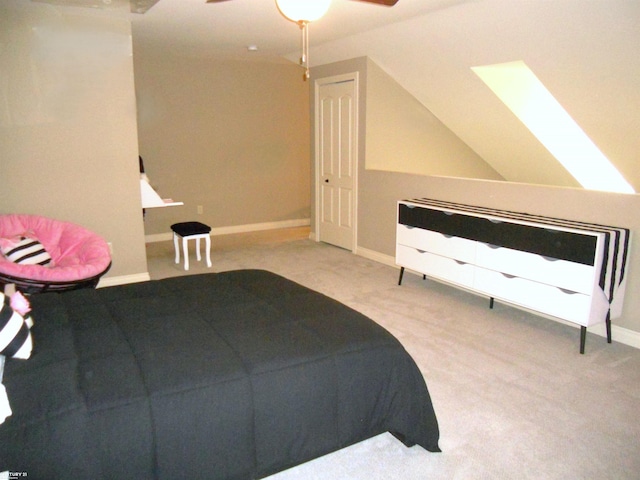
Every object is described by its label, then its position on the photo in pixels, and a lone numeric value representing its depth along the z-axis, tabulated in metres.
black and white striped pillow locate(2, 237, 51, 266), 3.46
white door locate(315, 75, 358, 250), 5.63
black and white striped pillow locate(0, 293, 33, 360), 1.70
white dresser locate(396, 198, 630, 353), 3.04
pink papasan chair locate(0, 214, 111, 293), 3.28
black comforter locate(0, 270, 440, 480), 1.49
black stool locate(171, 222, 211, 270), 4.96
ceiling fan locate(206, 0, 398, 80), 2.01
